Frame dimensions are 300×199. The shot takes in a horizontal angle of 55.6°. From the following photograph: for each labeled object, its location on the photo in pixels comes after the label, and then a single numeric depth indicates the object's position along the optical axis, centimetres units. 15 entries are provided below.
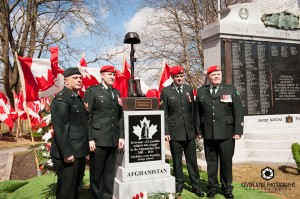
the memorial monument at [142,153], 432
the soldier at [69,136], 336
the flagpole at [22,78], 550
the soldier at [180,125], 468
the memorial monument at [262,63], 786
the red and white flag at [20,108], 1455
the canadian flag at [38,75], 559
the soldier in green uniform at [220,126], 450
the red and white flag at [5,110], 1416
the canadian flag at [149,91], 768
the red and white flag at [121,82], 722
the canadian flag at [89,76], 650
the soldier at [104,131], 412
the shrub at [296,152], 616
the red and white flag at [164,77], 742
